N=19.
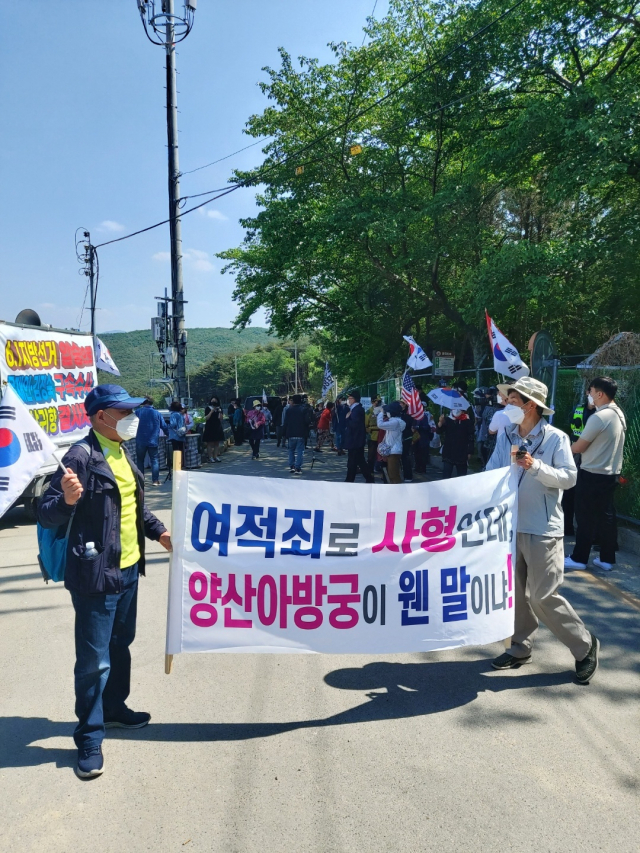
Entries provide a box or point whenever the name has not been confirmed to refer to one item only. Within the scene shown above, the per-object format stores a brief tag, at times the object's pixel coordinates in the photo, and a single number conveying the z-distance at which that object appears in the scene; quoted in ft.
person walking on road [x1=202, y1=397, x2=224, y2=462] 56.13
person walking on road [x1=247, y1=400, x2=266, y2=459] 60.75
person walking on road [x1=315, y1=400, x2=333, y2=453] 78.33
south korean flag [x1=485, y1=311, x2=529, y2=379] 30.48
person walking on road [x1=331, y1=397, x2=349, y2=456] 65.20
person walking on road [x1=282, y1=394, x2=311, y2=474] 47.98
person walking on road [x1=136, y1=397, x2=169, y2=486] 43.24
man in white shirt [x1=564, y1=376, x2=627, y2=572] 21.20
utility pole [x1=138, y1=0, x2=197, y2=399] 56.59
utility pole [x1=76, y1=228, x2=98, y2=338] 90.74
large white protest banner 12.27
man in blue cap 10.75
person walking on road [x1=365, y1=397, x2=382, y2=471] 46.75
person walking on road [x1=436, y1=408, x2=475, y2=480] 37.83
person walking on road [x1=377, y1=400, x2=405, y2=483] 37.55
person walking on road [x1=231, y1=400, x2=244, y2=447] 81.48
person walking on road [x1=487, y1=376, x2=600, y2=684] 13.64
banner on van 29.66
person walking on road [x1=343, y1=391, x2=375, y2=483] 40.27
